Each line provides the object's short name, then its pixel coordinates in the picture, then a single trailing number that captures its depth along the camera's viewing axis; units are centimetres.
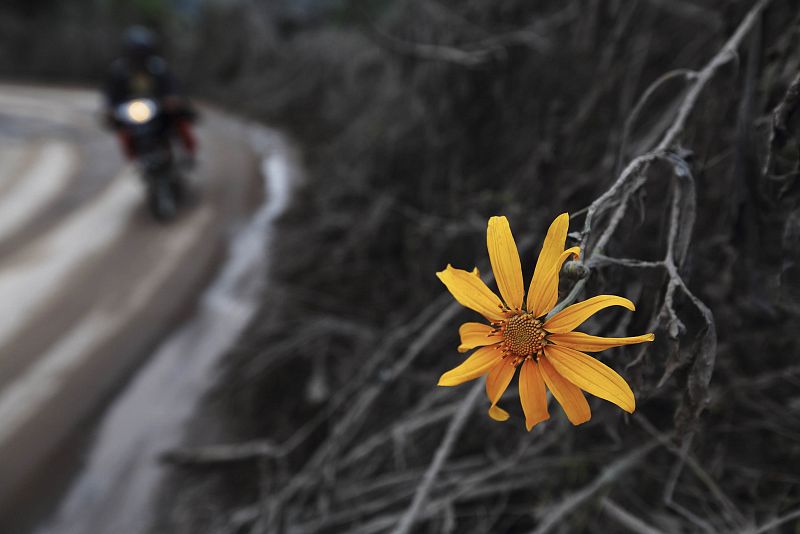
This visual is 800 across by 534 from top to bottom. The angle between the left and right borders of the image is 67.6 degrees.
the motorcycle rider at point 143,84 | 527
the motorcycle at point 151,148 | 508
